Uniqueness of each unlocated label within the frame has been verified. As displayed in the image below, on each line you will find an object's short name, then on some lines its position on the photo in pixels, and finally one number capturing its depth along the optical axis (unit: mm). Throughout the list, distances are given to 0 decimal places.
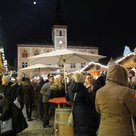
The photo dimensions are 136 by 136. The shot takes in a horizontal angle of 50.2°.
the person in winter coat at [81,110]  2802
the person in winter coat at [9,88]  3201
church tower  36501
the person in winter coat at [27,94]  5468
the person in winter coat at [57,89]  4093
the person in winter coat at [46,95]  4748
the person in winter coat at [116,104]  1637
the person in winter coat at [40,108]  5465
